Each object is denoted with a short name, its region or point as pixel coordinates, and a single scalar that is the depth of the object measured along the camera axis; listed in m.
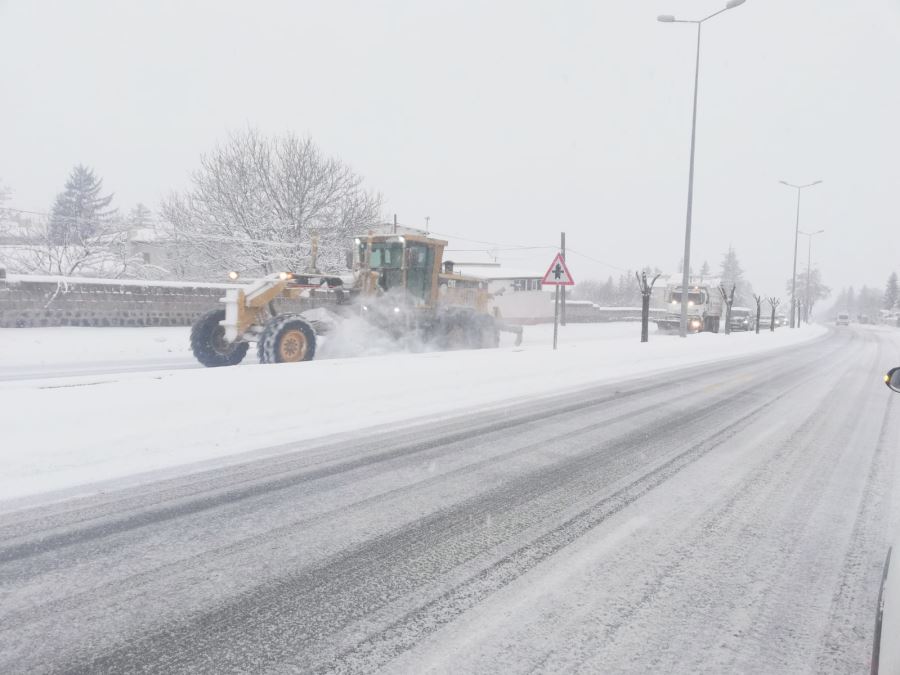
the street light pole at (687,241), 21.48
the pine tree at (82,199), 56.41
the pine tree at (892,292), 109.12
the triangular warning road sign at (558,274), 13.74
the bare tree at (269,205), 25.53
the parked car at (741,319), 44.85
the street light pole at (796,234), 41.33
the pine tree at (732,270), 105.38
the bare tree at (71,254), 22.86
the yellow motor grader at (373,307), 10.62
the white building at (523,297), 52.66
